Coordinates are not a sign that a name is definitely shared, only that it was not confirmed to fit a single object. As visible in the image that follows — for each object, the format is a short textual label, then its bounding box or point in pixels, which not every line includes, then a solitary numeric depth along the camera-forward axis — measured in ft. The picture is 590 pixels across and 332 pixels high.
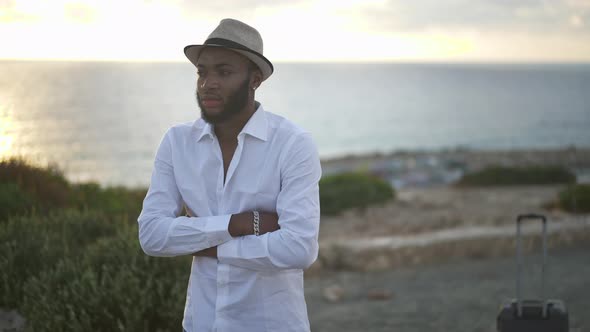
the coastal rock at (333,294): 24.26
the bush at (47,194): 21.15
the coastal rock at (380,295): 24.09
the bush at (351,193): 45.19
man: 9.57
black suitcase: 12.16
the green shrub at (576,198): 37.14
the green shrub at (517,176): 64.28
